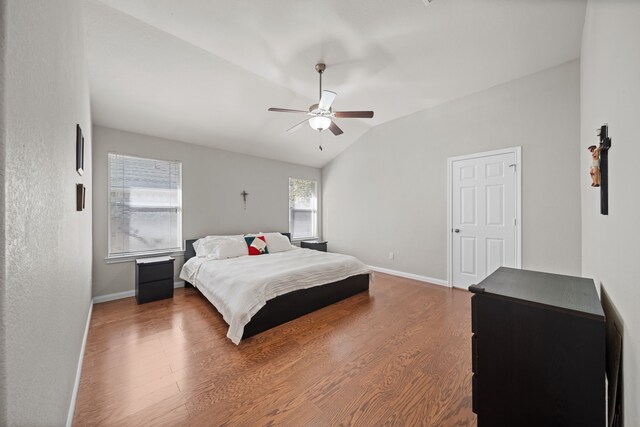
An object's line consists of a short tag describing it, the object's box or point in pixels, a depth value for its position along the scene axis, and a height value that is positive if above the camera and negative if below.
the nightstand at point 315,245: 5.64 -0.73
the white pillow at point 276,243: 4.57 -0.56
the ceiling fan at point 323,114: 2.69 +1.10
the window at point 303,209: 5.86 +0.09
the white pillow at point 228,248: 3.84 -0.56
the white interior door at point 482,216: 3.48 -0.06
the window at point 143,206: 3.61 +0.11
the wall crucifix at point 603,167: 1.37 +0.25
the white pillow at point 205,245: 3.94 -0.51
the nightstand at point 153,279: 3.38 -0.90
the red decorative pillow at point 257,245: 4.27 -0.56
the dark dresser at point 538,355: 1.09 -0.68
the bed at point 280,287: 2.50 -0.92
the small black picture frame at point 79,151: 1.72 +0.44
